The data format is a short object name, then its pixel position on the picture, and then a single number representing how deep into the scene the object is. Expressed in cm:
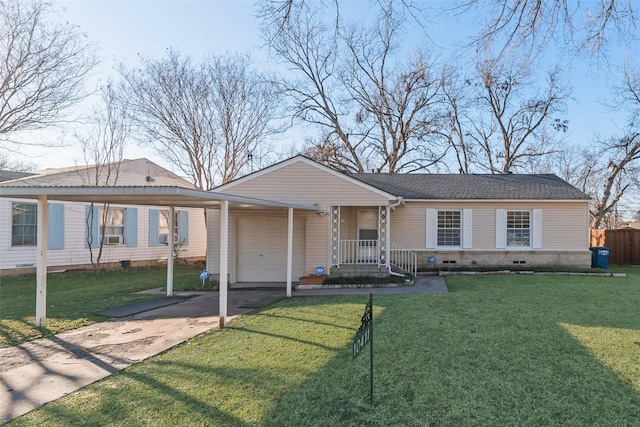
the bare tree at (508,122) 2395
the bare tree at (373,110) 2136
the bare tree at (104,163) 1390
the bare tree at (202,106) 1586
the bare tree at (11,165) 1479
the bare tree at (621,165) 1994
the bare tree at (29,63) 1227
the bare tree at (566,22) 411
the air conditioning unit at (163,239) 1679
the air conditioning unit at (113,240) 1477
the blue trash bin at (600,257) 1382
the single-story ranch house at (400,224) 1134
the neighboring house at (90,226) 1233
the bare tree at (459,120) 2352
